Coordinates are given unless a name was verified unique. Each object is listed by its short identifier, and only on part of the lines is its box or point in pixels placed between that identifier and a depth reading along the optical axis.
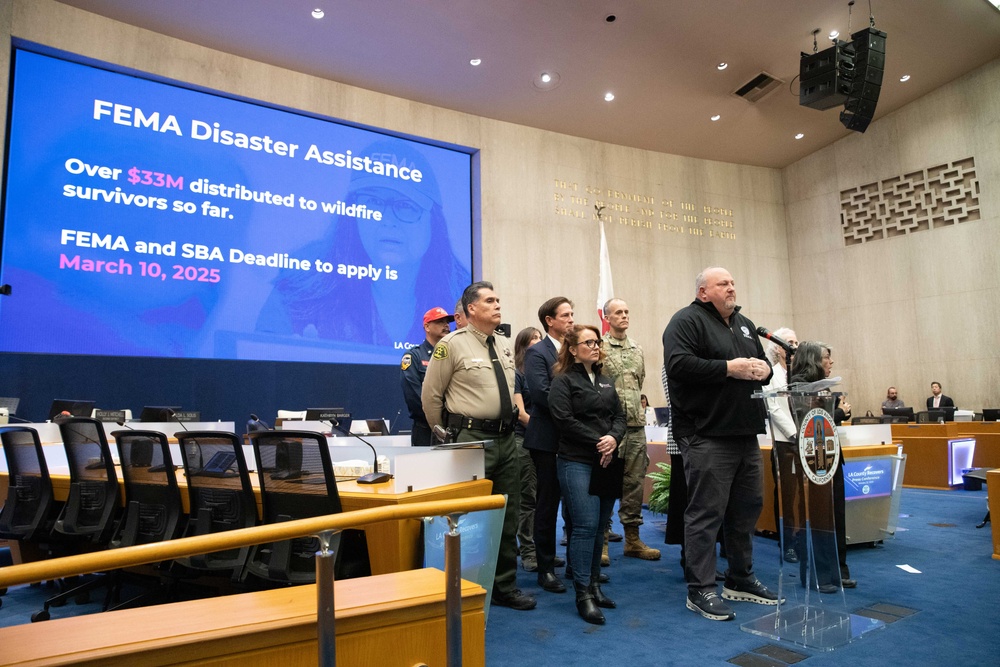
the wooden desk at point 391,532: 2.31
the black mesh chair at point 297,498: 2.30
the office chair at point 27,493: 3.27
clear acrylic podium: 2.54
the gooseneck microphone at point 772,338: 2.67
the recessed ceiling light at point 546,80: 9.07
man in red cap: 3.90
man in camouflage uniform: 3.95
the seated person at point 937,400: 9.86
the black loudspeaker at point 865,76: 7.82
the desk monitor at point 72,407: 4.74
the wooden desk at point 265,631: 1.26
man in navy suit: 3.27
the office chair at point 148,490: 2.86
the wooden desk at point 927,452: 6.93
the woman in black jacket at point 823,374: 3.34
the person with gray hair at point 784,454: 2.63
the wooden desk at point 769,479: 4.29
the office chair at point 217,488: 2.56
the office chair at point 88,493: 3.08
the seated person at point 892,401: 10.48
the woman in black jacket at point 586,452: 2.91
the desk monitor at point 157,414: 4.79
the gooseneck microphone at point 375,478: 2.60
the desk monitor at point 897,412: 8.56
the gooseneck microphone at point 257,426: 4.10
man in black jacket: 2.90
